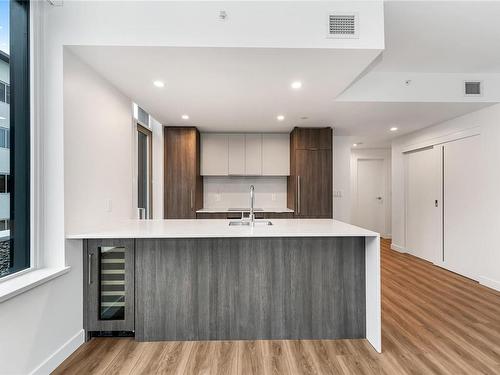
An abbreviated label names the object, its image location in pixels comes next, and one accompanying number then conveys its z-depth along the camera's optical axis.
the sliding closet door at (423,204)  4.46
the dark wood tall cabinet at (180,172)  4.34
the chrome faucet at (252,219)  2.92
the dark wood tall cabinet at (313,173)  4.35
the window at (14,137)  1.71
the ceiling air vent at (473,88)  3.27
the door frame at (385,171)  6.79
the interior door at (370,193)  6.84
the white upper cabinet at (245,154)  4.76
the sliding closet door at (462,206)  3.71
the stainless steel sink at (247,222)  2.81
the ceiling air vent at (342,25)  1.96
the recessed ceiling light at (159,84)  2.59
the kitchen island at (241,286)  2.25
